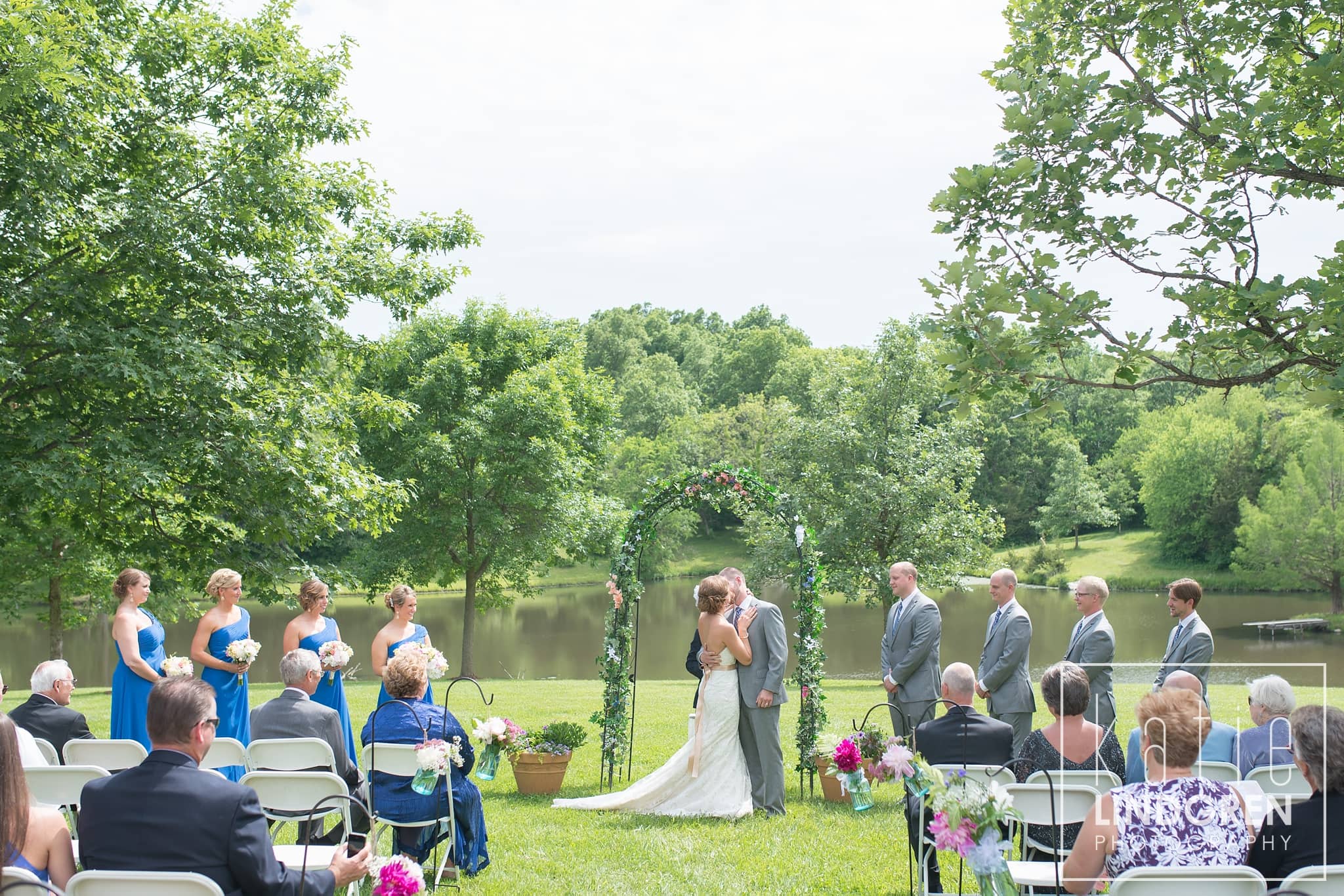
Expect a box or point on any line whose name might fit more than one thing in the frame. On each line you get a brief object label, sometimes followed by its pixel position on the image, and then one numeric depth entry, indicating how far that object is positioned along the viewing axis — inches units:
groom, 310.5
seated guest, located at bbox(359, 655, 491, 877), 227.1
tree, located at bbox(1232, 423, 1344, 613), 1531.7
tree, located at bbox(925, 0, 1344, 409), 183.9
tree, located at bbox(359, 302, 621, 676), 894.4
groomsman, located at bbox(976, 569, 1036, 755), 299.9
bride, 311.1
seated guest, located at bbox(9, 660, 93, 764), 239.9
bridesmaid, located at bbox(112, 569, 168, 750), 285.0
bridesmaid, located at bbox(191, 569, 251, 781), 298.4
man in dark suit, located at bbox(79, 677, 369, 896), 129.9
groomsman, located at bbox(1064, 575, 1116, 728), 287.7
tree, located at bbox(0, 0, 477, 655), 387.2
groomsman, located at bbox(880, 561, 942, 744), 316.2
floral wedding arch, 346.0
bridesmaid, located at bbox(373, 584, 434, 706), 319.0
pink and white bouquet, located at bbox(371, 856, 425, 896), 149.0
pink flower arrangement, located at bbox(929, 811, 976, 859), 142.4
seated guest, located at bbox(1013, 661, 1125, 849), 192.2
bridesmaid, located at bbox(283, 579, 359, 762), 302.5
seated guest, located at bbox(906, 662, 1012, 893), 211.5
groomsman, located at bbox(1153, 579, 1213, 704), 276.1
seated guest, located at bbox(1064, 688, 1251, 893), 142.7
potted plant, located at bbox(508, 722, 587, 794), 328.5
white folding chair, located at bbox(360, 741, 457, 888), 219.5
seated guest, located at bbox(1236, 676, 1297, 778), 205.2
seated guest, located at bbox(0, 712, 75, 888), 116.2
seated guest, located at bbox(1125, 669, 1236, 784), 212.5
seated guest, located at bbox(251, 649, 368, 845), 238.1
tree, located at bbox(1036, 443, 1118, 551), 2214.6
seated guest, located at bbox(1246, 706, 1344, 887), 131.3
